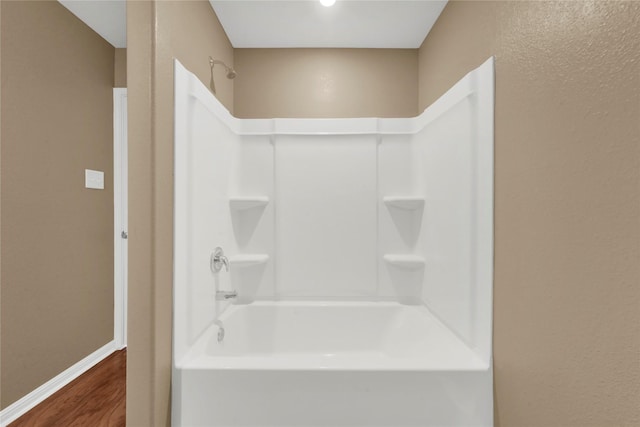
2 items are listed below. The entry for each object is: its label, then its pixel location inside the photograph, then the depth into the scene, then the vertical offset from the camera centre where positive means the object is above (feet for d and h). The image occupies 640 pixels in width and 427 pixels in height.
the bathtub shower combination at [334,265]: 4.09 -1.04
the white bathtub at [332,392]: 4.06 -2.33
